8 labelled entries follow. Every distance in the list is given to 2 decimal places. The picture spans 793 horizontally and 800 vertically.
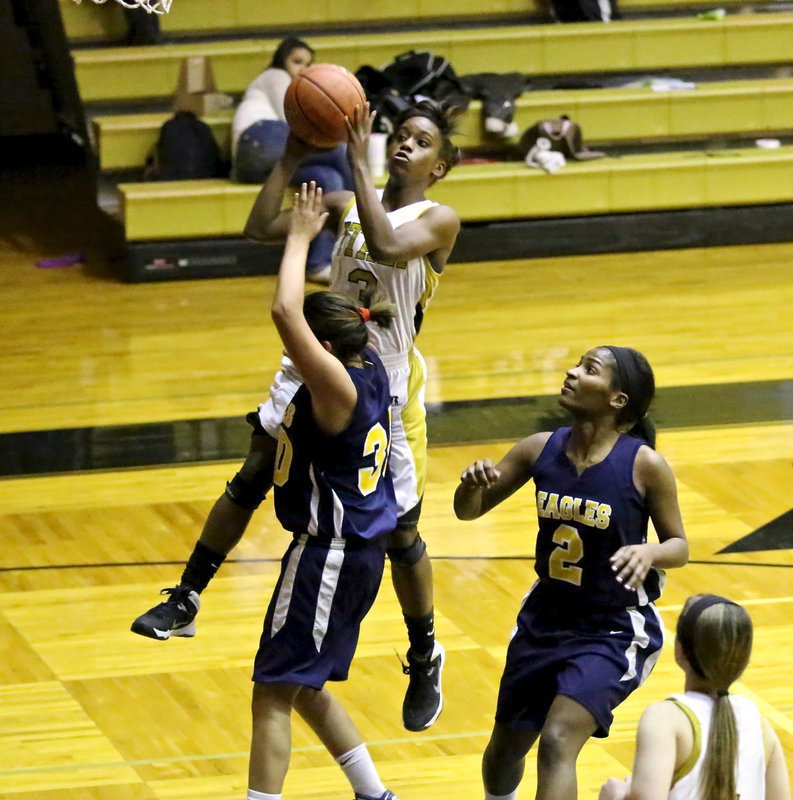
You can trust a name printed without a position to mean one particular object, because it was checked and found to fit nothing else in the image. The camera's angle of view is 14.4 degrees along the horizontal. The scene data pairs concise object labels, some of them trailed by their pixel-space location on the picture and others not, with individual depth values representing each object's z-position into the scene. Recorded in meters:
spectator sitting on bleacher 19.51
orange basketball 8.17
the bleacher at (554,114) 20.29
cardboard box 21.39
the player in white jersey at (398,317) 8.22
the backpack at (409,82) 20.49
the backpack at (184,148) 20.60
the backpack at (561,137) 21.09
